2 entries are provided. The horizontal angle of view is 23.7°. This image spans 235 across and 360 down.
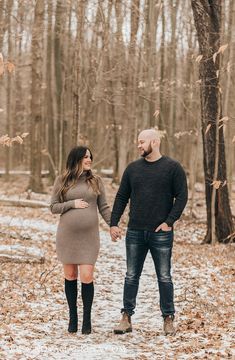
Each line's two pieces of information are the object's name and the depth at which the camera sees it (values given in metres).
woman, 6.09
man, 6.06
